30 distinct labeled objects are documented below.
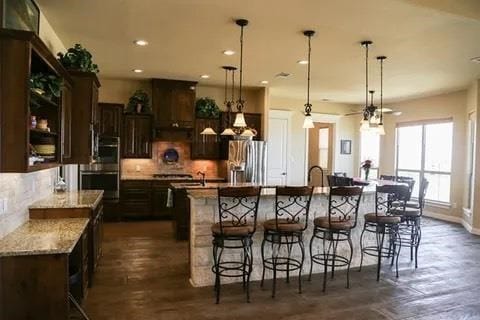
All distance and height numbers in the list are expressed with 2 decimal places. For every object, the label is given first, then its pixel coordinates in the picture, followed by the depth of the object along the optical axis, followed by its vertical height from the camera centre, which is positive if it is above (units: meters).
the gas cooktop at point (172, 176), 7.66 -0.58
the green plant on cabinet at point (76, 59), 3.98 +0.95
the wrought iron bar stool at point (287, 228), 3.76 -0.80
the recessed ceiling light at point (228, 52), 5.27 +1.41
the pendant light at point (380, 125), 5.36 +0.41
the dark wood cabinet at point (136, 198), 7.29 -1.01
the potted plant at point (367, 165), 6.69 -0.23
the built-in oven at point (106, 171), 7.00 -0.46
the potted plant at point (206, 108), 7.82 +0.87
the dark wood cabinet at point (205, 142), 7.89 +0.15
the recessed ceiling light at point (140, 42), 4.88 +1.42
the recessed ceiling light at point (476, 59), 5.34 +1.40
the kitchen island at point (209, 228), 3.95 -0.86
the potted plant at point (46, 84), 2.92 +0.51
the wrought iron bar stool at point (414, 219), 4.80 -0.89
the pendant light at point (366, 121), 5.36 +0.46
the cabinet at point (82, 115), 3.96 +0.35
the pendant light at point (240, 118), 4.91 +0.43
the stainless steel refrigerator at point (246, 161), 7.53 -0.23
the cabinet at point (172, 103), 7.50 +0.93
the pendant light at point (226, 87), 5.60 +1.38
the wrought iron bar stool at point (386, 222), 4.30 -0.82
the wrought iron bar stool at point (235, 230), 3.52 -0.79
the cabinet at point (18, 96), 2.43 +0.34
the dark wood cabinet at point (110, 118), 7.27 +0.58
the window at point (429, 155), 8.25 -0.02
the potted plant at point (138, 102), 7.43 +0.92
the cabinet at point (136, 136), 7.45 +0.24
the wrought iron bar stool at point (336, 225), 3.94 -0.80
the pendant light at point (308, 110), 4.38 +0.52
